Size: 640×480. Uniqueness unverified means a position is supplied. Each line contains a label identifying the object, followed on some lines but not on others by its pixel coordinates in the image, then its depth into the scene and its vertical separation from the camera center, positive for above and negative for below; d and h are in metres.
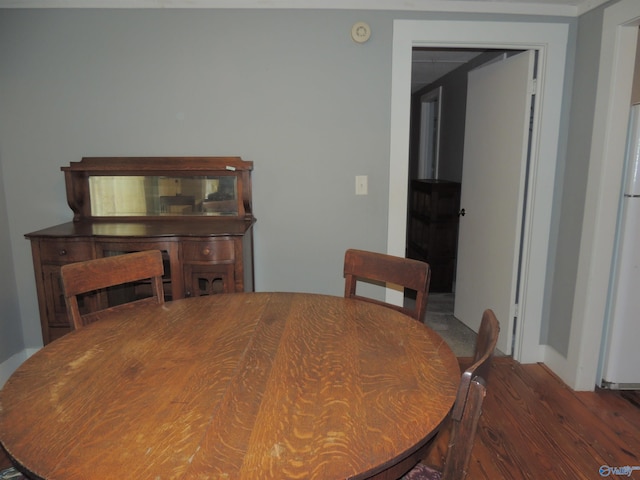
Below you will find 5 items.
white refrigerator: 2.29 -0.69
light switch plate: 2.69 -0.13
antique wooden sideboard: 2.29 -0.35
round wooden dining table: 0.80 -0.53
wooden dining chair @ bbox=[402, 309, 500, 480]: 0.79 -0.45
